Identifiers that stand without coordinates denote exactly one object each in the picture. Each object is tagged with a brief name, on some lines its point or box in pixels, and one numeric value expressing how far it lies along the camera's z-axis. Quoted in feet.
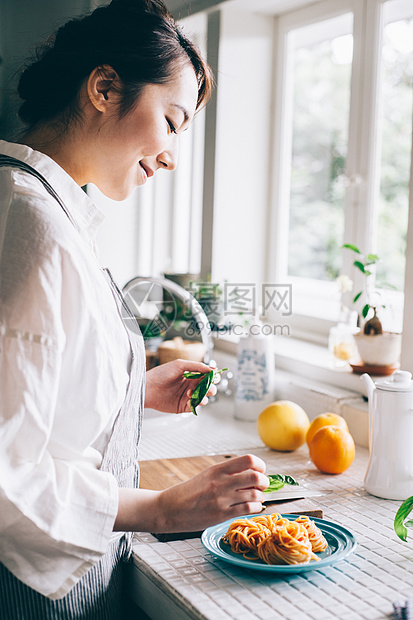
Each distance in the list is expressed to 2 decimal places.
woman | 2.34
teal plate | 2.91
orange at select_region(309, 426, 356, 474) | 4.28
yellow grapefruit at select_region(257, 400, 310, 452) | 4.79
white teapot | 3.86
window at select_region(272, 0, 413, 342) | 6.15
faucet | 5.69
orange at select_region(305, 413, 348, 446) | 4.61
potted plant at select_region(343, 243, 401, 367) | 5.25
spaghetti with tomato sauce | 2.96
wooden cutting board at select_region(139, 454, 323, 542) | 3.61
